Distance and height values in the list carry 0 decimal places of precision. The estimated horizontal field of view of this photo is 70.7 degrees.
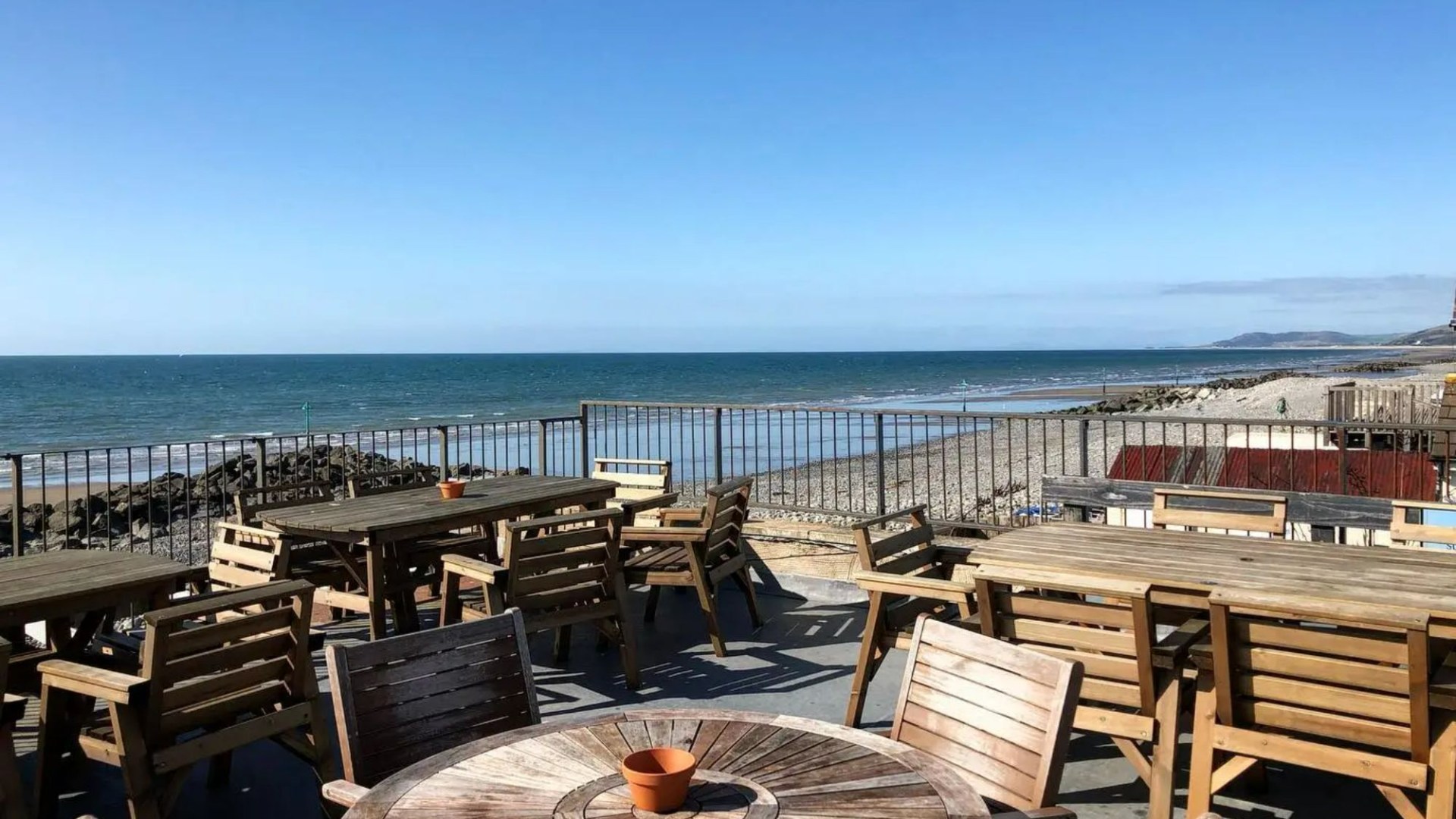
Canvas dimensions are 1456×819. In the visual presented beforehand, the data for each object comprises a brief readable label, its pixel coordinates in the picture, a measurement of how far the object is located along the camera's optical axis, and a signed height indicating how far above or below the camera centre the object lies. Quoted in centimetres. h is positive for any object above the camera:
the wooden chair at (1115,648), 334 -96
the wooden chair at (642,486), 714 -81
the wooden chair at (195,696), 315 -104
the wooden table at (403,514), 519 -74
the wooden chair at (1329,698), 287 -99
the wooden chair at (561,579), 486 -100
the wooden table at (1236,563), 347 -78
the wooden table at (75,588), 376 -78
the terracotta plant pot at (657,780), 194 -77
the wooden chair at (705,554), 567 -109
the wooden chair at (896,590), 407 -91
